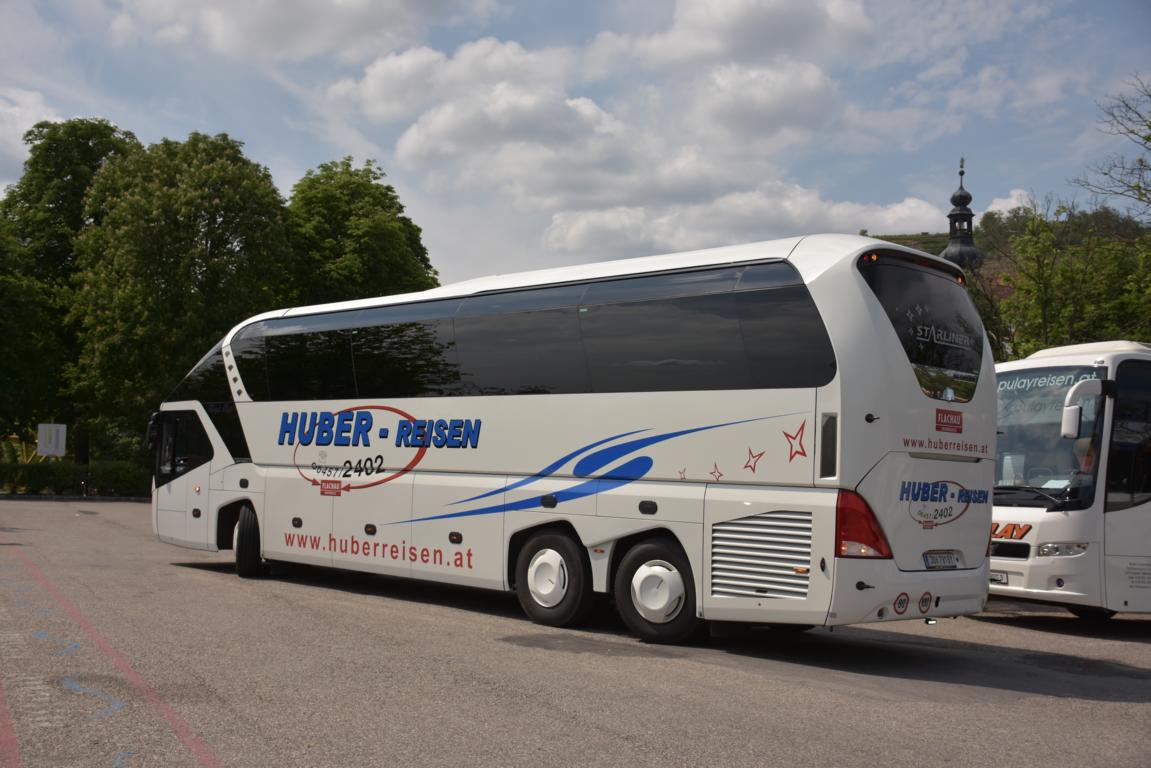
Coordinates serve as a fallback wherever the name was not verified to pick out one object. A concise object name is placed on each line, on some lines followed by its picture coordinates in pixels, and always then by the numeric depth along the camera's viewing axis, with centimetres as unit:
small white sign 4188
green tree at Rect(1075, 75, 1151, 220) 2619
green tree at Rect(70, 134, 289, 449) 4197
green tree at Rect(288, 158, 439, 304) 4616
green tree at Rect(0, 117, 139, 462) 4522
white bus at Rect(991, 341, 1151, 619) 1289
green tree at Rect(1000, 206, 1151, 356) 3503
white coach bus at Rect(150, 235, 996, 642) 951
